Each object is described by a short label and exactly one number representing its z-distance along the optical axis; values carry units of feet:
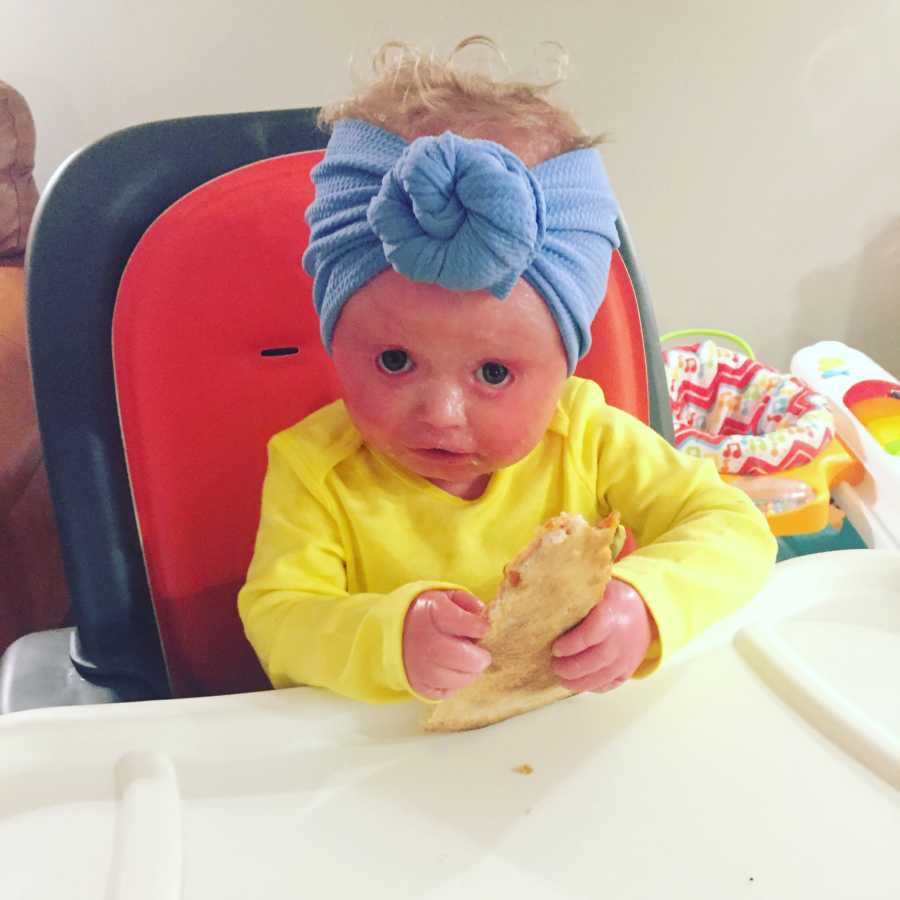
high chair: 2.48
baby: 1.74
